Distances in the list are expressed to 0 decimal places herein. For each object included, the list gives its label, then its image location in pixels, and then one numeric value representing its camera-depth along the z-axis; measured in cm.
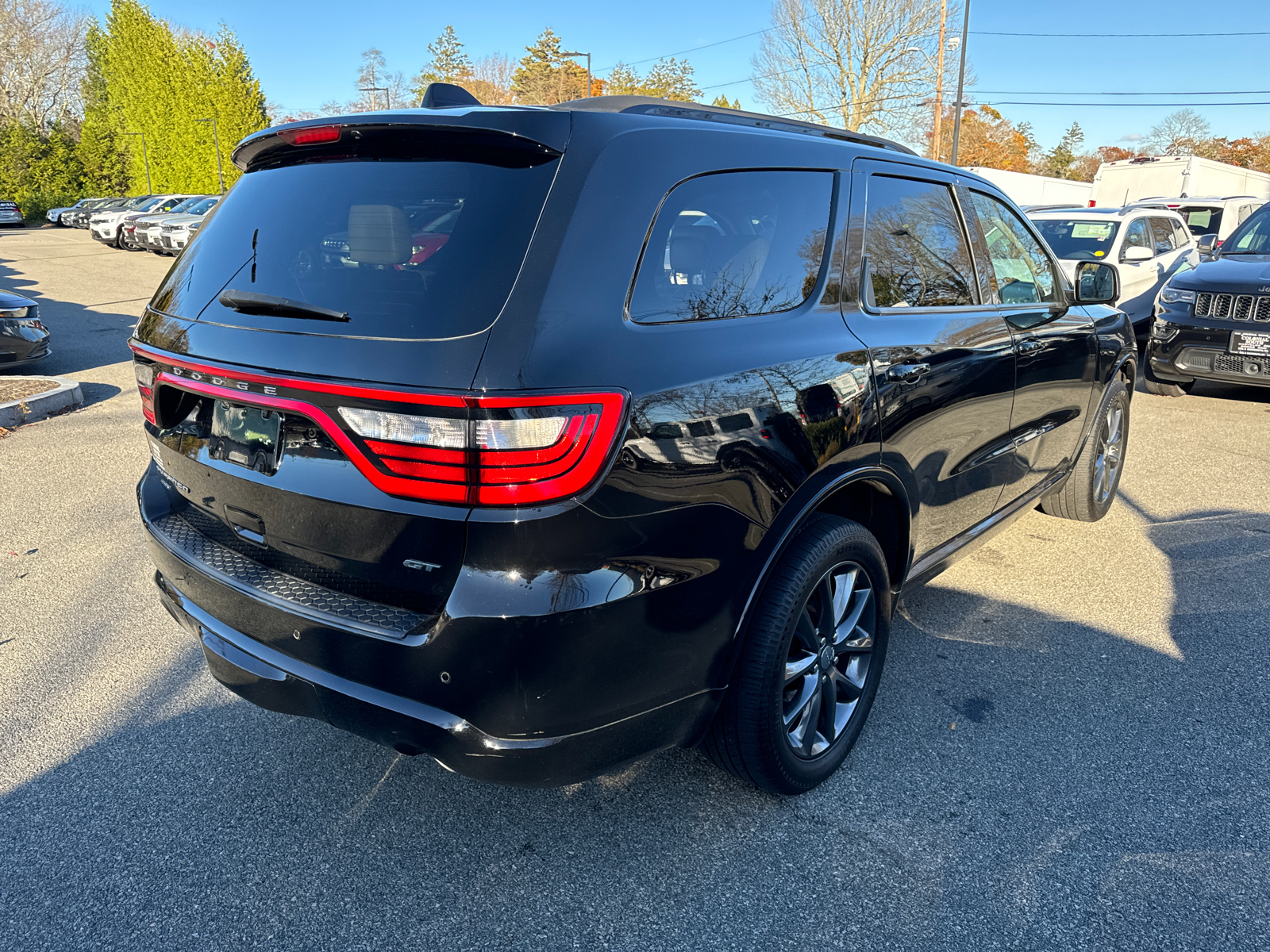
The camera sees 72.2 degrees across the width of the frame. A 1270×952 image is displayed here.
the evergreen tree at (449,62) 6675
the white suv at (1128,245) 1016
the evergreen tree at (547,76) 6269
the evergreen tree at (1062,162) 8649
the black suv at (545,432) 179
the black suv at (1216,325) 726
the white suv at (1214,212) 1531
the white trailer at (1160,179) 2298
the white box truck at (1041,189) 3161
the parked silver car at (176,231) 2361
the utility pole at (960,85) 2748
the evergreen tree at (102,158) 5816
